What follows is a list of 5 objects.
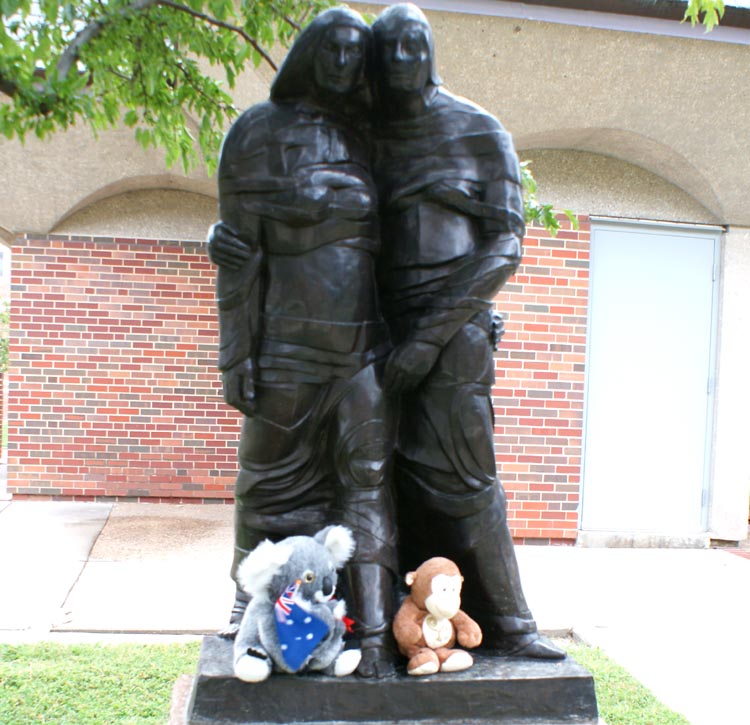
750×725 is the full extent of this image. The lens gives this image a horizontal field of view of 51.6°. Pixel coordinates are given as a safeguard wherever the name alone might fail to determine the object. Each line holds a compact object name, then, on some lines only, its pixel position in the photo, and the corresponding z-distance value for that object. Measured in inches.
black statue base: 82.2
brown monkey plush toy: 85.2
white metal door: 259.8
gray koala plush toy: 80.2
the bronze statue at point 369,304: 90.4
